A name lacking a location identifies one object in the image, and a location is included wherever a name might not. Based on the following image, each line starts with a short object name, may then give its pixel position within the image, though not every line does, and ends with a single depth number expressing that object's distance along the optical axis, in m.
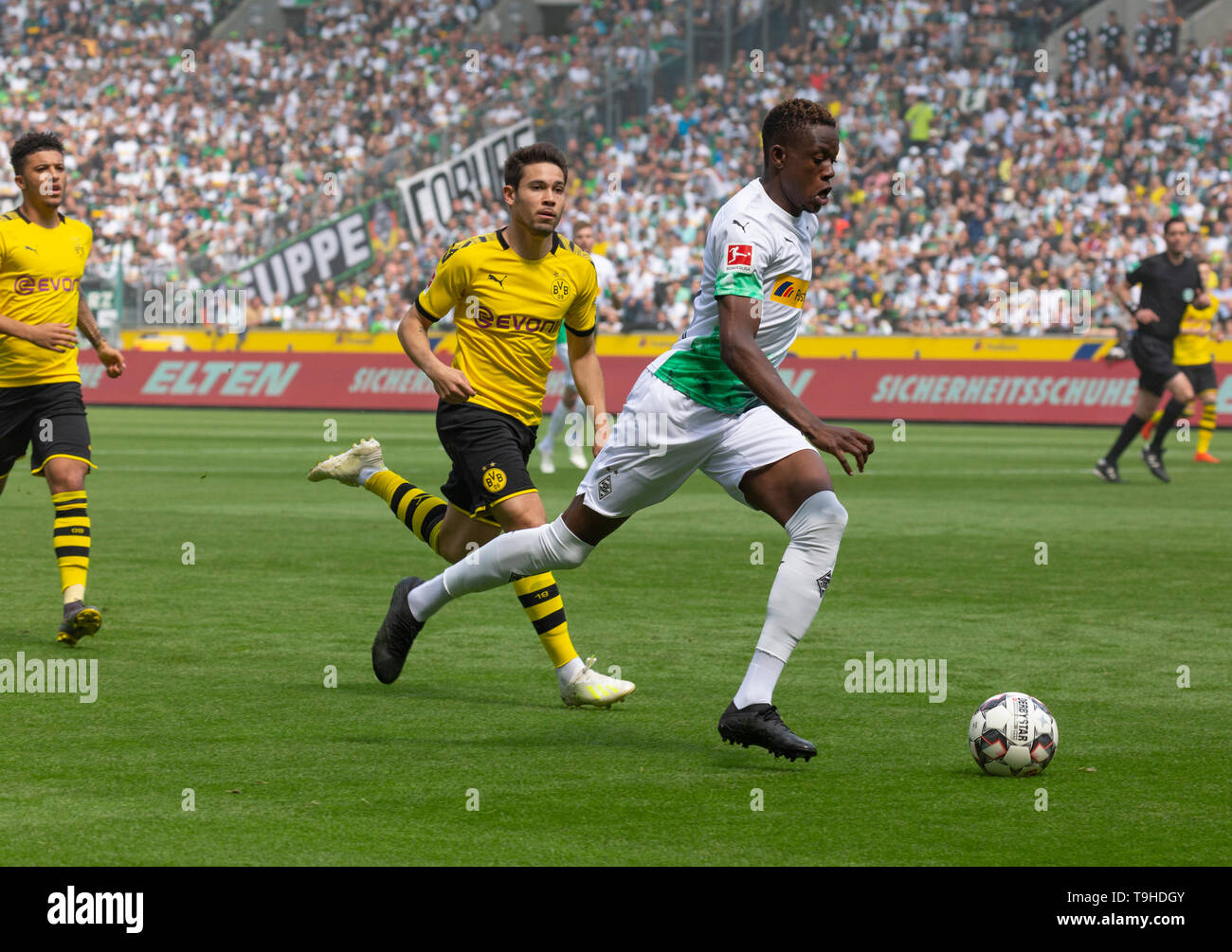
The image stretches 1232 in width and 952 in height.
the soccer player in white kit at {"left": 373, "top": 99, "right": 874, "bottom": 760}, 11.66
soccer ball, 11.30
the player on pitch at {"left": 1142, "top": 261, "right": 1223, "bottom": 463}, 38.66
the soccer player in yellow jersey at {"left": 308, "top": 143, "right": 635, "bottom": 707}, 14.12
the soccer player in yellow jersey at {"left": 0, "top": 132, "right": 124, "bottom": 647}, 16.47
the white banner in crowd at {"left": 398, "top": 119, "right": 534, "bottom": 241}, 69.62
